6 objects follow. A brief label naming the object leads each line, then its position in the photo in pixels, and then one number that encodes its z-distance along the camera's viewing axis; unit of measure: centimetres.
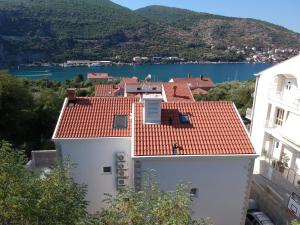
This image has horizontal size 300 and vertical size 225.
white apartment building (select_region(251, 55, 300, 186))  2142
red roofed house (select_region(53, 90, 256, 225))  1585
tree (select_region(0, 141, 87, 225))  916
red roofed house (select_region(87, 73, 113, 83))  11150
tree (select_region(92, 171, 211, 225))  909
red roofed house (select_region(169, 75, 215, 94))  8959
